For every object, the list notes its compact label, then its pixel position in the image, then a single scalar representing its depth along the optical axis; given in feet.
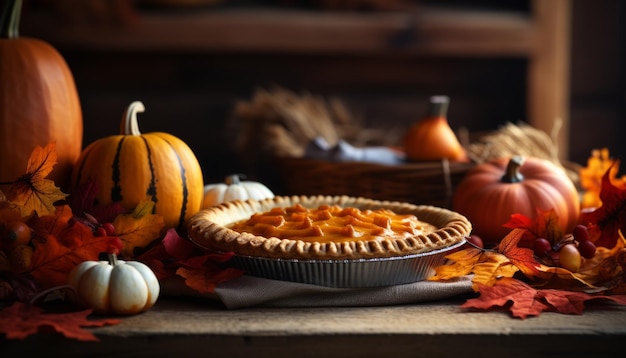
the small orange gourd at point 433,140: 6.88
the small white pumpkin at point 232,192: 5.74
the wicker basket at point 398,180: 6.33
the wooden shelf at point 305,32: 9.48
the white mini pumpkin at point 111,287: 3.85
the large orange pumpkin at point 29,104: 5.05
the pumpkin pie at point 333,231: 4.04
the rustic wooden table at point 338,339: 3.63
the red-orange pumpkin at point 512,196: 5.46
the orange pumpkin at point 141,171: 4.88
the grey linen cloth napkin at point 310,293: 4.09
